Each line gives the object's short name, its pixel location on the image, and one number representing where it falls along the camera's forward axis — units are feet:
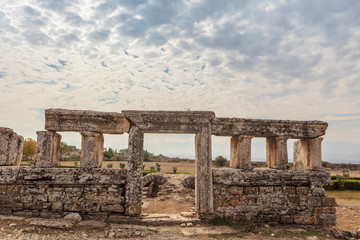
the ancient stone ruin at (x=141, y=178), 19.44
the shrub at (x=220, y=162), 83.92
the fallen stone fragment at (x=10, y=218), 18.10
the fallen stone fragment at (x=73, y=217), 18.67
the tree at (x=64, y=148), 91.93
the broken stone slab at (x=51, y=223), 17.47
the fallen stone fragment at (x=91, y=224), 18.22
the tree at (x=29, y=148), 75.31
